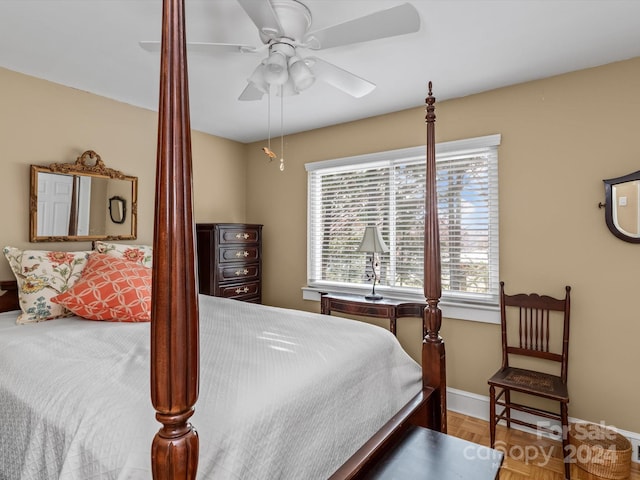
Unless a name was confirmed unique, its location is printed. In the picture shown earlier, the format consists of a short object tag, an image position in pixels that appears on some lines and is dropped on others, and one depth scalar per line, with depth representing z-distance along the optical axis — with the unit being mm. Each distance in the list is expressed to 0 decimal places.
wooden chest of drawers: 3301
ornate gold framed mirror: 2529
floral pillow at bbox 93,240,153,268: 2541
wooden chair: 2215
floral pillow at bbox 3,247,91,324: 2043
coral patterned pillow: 1983
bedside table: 2834
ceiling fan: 1459
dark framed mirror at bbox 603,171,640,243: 2176
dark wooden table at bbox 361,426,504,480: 1265
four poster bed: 665
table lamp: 3025
